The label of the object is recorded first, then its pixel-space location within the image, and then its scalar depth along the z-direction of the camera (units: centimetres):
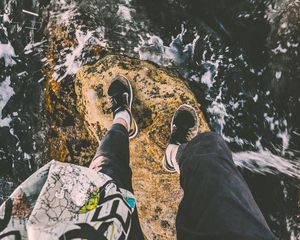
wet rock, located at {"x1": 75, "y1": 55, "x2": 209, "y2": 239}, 149
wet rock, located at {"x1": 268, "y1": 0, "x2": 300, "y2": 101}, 139
